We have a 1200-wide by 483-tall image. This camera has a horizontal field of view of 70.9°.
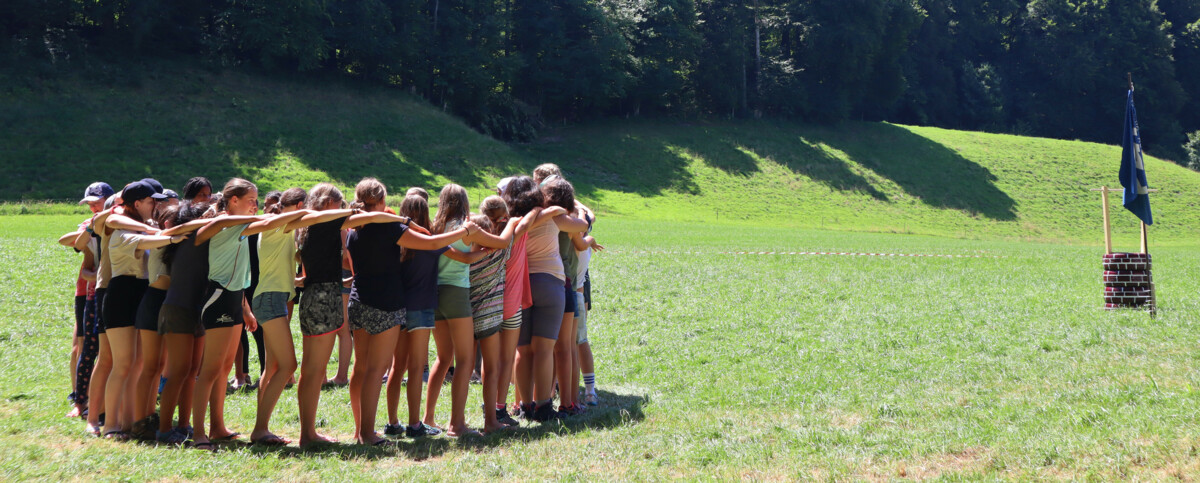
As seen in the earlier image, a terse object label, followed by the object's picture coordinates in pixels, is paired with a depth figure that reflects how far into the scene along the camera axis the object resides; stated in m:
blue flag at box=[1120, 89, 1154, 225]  12.36
